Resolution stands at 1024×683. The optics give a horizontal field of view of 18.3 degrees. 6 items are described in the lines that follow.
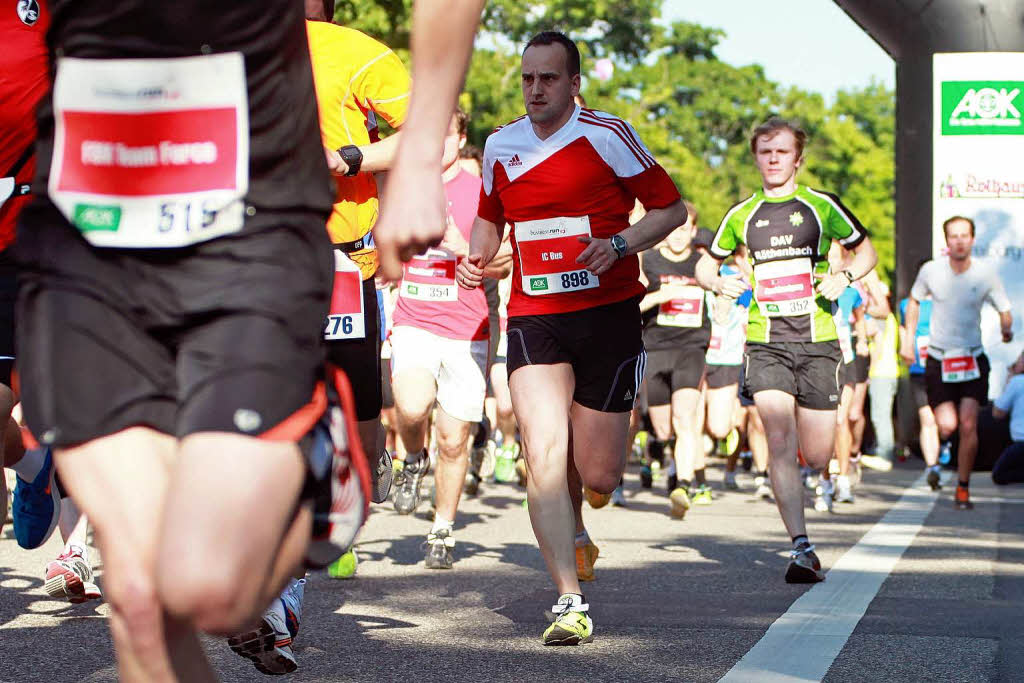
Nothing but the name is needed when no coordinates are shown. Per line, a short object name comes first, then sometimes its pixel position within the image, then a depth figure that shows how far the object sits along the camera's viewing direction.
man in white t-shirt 26.14
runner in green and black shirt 16.50
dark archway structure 38.66
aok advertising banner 37.81
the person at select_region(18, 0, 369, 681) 4.46
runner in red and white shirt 12.02
